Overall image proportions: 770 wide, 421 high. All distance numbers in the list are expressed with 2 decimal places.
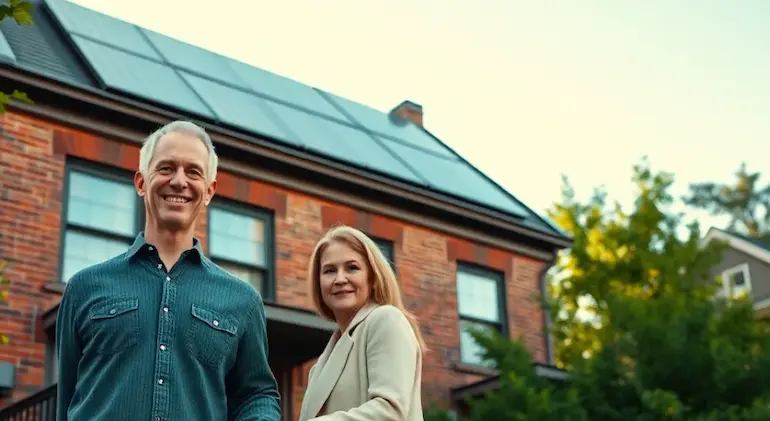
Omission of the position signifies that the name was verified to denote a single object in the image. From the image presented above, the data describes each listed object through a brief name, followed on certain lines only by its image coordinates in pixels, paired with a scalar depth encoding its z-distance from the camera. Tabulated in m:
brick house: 10.22
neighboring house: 34.09
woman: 2.91
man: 2.53
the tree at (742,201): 45.19
